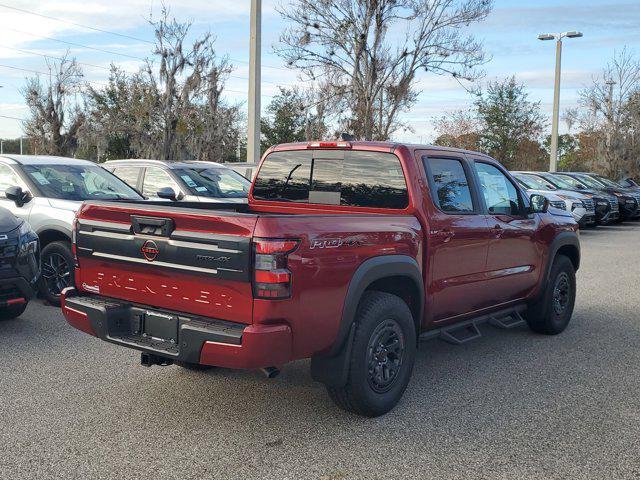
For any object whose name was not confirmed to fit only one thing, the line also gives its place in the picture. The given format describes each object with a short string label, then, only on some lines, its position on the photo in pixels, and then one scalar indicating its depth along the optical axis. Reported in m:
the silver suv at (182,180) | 10.38
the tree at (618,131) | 36.59
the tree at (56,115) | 34.38
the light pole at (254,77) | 13.66
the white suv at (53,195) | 7.68
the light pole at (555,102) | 27.81
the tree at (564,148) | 45.08
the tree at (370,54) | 20.73
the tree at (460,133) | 38.88
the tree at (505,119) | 35.94
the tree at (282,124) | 49.16
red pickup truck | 3.88
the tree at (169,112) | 27.25
